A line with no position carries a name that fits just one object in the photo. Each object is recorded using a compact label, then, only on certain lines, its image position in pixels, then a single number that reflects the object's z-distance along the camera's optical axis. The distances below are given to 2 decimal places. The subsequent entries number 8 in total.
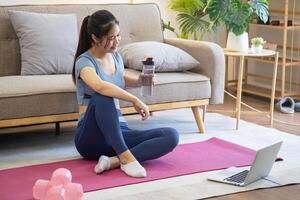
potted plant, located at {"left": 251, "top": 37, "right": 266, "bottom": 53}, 4.08
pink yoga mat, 2.68
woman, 2.82
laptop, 2.65
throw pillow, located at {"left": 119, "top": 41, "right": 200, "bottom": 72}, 3.62
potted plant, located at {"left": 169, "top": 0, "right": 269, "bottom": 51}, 4.04
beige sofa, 3.11
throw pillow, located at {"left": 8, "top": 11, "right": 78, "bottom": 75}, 3.53
